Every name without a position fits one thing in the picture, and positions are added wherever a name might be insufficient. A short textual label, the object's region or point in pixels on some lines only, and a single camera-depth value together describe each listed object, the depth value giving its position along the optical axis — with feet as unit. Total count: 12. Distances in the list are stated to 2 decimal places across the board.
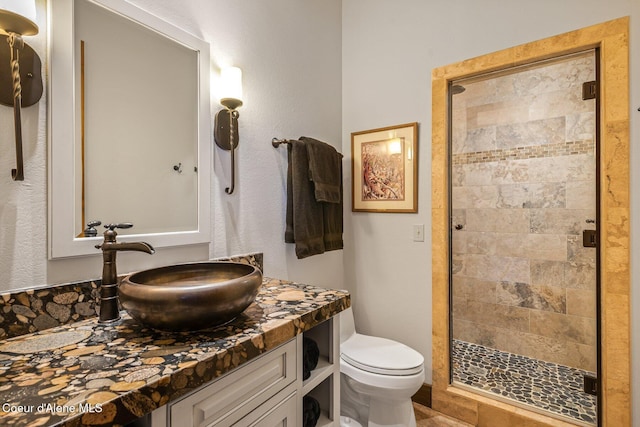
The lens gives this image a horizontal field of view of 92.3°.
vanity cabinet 2.14
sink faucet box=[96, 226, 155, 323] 2.91
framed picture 6.44
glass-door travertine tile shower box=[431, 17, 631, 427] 4.54
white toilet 4.91
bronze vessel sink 2.39
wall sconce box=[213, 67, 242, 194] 4.38
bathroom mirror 3.00
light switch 6.34
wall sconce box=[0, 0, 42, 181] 2.57
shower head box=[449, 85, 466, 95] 6.18
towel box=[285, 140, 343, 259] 5.50
